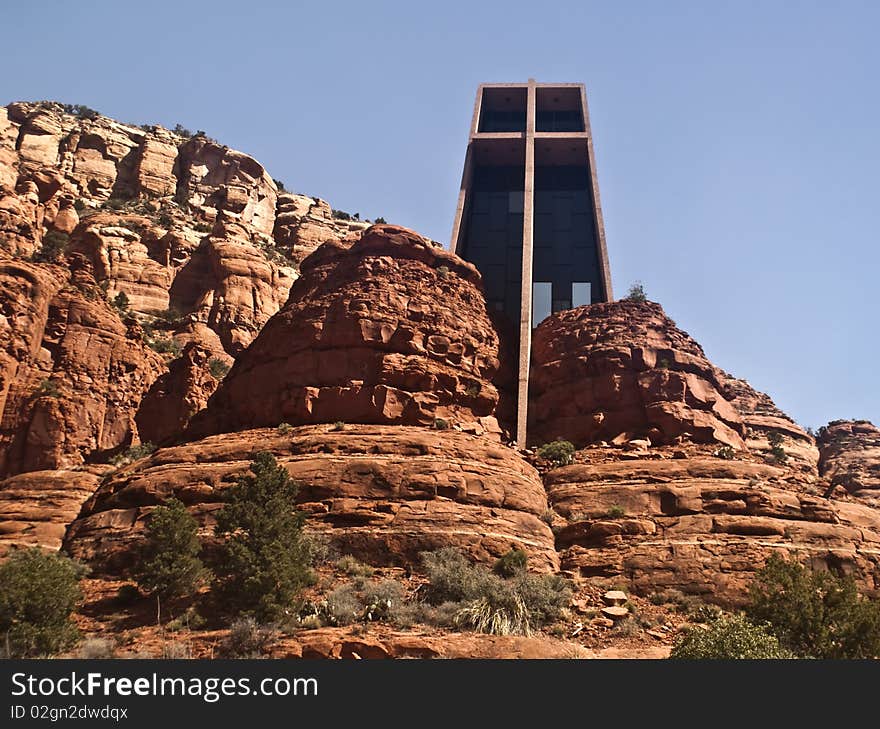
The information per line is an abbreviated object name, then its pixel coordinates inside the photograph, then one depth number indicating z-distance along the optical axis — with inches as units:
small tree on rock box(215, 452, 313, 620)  791.1
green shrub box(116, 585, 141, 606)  877.8
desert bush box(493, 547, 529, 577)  902.4
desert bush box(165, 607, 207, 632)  797.9
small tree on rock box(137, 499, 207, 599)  845.8
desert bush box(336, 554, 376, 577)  893.5
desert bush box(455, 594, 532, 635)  781.3
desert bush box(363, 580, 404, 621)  792.9
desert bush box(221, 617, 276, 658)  716.5
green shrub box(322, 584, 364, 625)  781.9
